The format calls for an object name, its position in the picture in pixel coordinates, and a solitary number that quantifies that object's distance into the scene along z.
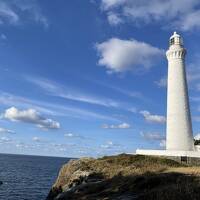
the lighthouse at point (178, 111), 28.00
